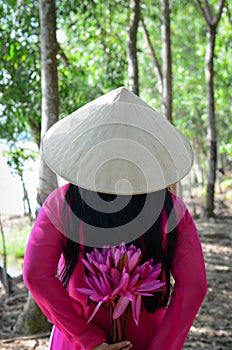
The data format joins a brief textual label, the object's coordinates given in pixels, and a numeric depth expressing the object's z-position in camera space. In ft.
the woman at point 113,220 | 5.78
